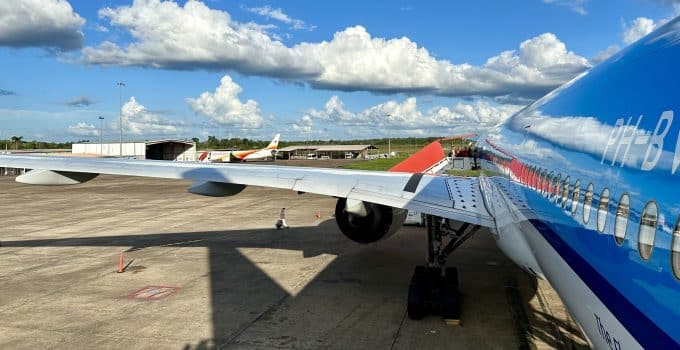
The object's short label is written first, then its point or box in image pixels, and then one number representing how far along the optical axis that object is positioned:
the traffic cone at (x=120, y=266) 13.23
